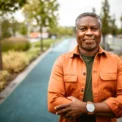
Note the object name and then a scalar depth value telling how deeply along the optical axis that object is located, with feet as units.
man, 7.60
